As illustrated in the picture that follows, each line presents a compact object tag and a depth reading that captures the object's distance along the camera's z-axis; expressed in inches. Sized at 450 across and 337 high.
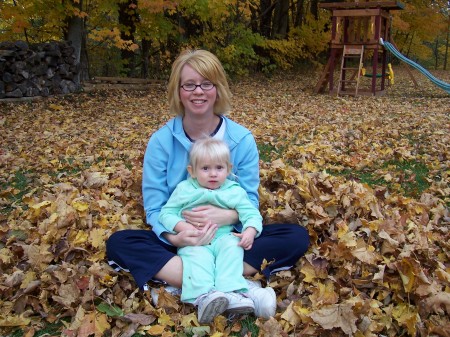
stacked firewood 379.9
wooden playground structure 479.5
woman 98.4
